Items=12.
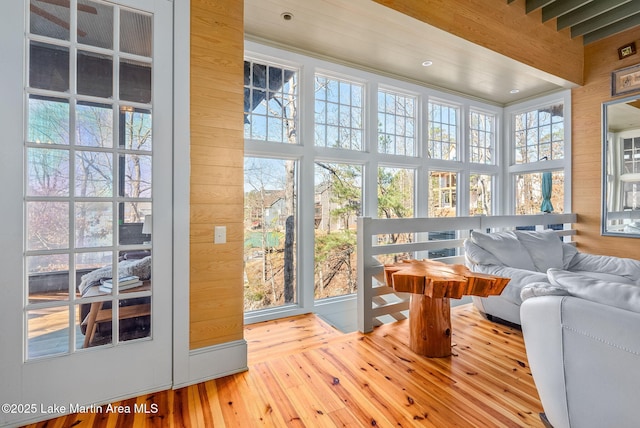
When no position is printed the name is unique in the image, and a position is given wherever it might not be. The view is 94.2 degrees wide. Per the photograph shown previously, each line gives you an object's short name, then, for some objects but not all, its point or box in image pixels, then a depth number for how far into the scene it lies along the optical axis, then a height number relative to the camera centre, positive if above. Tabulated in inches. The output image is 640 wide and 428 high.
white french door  59.7 +2.4
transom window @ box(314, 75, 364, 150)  136.3 +48.3
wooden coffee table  77.6 -19.9
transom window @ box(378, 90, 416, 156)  153.3 +49.0
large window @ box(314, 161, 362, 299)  136.1 -4.8
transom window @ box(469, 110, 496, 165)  187.6 +50.8
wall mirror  138.7 +23.3
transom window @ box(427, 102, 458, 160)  171.3 +49.6
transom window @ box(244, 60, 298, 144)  121.8 +47.8
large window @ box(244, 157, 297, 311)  122.6 -7.6
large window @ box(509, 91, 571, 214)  168.2 +36.2
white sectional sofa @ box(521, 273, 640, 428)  39.7 -20.2
